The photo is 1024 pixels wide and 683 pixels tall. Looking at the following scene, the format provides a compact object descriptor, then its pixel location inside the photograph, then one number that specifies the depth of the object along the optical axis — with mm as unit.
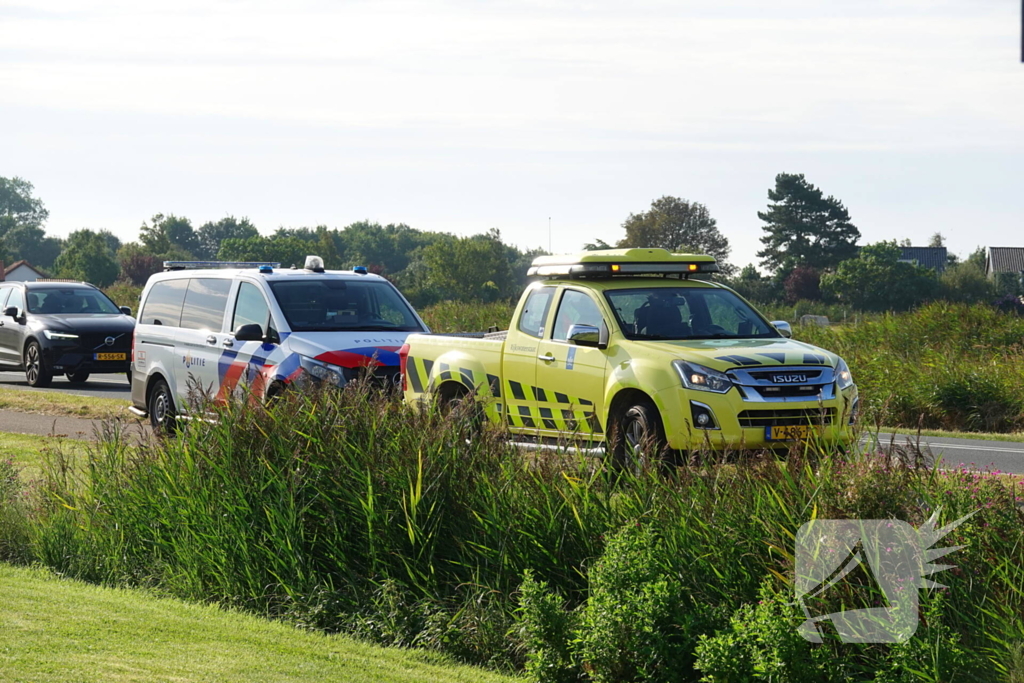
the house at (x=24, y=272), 124312
